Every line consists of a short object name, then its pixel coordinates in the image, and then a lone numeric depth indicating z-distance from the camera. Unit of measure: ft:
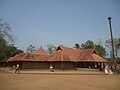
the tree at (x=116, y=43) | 100.81
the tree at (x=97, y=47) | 101.59
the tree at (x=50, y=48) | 124.85
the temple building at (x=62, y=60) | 64.98
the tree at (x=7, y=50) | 75.61
